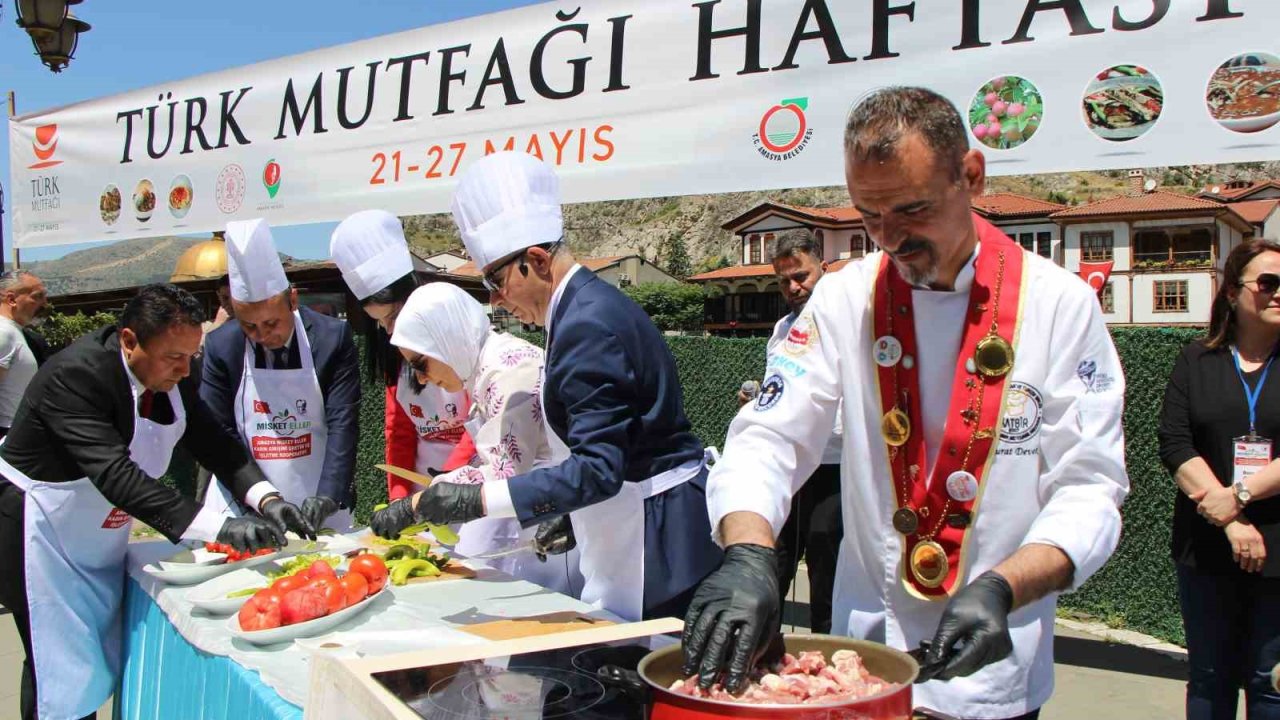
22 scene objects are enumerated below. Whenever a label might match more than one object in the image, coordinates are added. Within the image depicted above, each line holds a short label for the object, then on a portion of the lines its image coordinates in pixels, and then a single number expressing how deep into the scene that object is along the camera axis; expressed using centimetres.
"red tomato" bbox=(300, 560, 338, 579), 233
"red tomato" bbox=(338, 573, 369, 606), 232
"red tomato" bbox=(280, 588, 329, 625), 220
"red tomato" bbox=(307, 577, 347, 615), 225
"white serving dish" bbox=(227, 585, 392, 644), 213
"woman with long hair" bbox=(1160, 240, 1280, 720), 282
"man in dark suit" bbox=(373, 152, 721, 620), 209
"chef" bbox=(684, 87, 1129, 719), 136
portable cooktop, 134
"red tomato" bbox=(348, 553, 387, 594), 245
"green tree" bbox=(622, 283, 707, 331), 6178
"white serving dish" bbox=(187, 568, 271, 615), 244
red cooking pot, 100
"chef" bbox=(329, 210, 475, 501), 352
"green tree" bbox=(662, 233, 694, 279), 8119
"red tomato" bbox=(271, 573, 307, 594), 229
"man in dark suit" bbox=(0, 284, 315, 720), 281
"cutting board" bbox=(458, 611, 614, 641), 203
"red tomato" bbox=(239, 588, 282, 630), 218
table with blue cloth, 196
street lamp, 558
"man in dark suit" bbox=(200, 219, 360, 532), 347
